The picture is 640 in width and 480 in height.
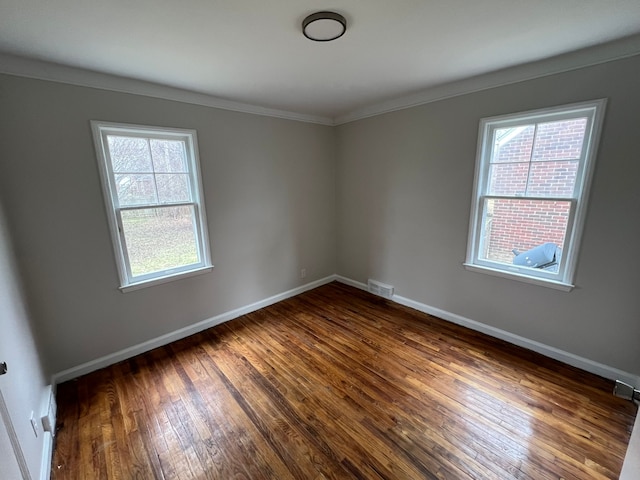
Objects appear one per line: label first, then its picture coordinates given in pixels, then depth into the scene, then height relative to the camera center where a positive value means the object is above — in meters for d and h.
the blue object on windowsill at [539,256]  2.32 -0.63
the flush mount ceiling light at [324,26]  1.45 +0.91
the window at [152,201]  2.28 -0.10
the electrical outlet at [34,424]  1.49 -1.28
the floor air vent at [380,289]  3.56 -1.36
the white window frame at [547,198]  2.00 -0.08
